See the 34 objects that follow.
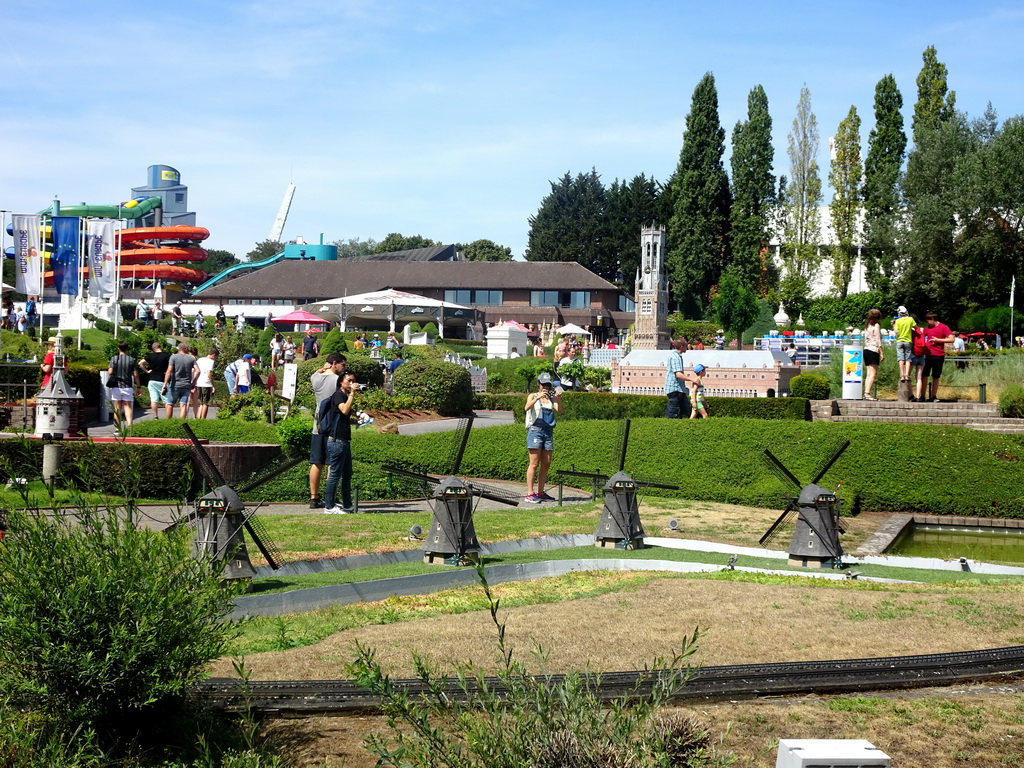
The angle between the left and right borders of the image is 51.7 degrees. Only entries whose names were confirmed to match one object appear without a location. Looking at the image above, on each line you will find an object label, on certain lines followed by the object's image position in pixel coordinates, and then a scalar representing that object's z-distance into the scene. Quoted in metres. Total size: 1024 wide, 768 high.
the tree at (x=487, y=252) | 104.31
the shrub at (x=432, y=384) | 25.66
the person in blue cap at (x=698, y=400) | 18.73
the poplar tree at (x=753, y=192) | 58.67
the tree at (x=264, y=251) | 132.12
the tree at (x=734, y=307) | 51.66
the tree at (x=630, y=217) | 76.62
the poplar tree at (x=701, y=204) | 60.75
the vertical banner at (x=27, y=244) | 28.84
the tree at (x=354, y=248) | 135.16
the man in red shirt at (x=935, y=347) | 19.14
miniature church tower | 44.34
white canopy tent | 47.28
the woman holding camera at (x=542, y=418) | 13.45
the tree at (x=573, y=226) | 80.19
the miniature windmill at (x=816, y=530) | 10.26
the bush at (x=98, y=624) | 4.70
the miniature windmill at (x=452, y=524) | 9.28
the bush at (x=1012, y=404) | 18.83
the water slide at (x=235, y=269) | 84.75
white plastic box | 4.27
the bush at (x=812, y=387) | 20.84
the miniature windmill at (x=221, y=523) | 7.44
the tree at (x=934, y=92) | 52.19
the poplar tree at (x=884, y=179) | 50.09
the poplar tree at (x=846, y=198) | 55.75
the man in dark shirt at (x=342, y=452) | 11.98
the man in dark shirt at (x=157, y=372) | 20.77
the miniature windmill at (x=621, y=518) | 10.86
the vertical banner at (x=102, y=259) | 30.89
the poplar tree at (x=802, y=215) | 58.72
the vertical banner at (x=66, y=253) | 31.23
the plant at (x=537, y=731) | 4.18
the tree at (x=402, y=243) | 112.31
